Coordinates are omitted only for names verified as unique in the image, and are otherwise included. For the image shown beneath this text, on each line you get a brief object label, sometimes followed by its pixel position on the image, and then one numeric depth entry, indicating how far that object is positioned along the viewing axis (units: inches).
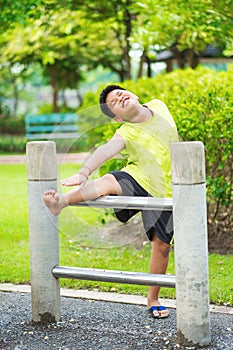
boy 200.2
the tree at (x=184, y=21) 384.9
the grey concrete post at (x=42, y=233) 209.5
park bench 1132.3
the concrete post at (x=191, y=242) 184.3
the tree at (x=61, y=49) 631.1
